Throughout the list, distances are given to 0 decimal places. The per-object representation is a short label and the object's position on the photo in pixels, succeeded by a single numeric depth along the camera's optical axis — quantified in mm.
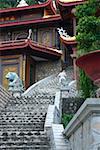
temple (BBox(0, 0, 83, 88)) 22328
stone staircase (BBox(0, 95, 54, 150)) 7676
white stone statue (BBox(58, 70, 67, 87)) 14112
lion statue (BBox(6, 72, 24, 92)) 16328
